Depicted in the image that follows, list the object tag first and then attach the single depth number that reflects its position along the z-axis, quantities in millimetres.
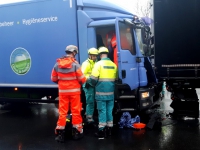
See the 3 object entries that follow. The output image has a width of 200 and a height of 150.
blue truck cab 5668
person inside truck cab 5588
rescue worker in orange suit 4840
